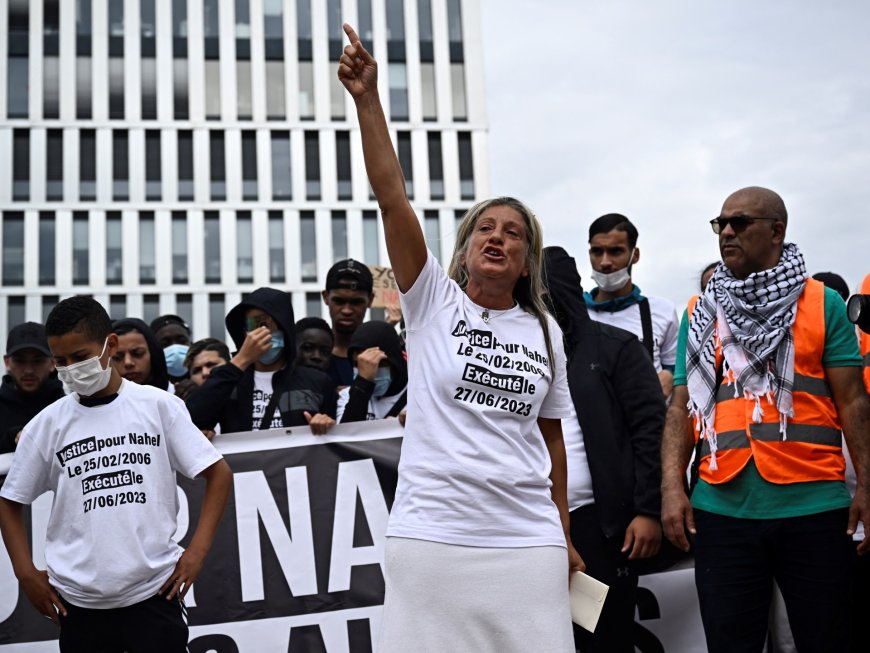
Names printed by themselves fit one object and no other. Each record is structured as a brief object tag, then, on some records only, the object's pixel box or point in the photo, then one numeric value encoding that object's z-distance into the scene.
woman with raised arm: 3.03
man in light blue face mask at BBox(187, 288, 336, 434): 5.49
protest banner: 5.27
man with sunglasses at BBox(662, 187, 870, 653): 4.05
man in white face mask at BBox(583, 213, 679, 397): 6.08
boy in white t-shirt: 3.99
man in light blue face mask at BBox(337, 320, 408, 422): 5.56
